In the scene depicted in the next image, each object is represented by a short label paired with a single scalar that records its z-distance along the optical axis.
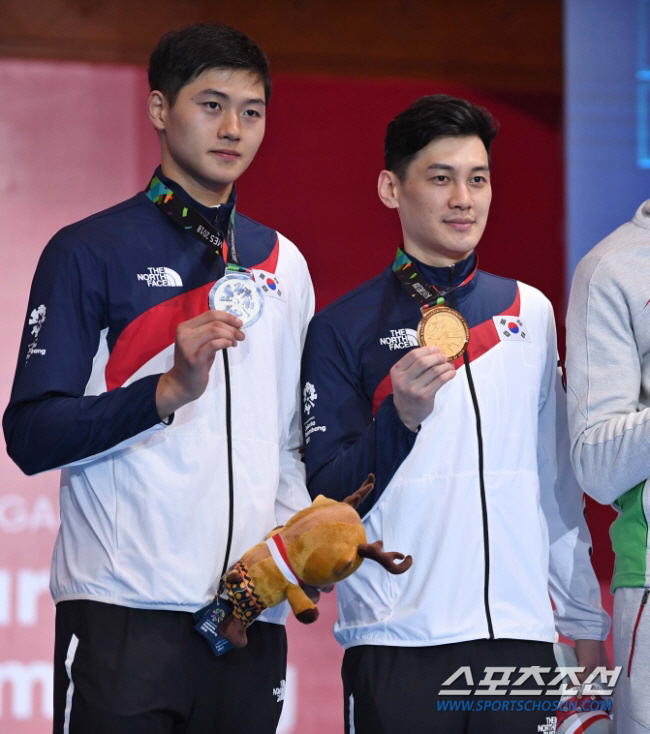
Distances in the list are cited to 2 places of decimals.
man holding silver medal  8.69
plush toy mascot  8.67
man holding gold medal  8.85
